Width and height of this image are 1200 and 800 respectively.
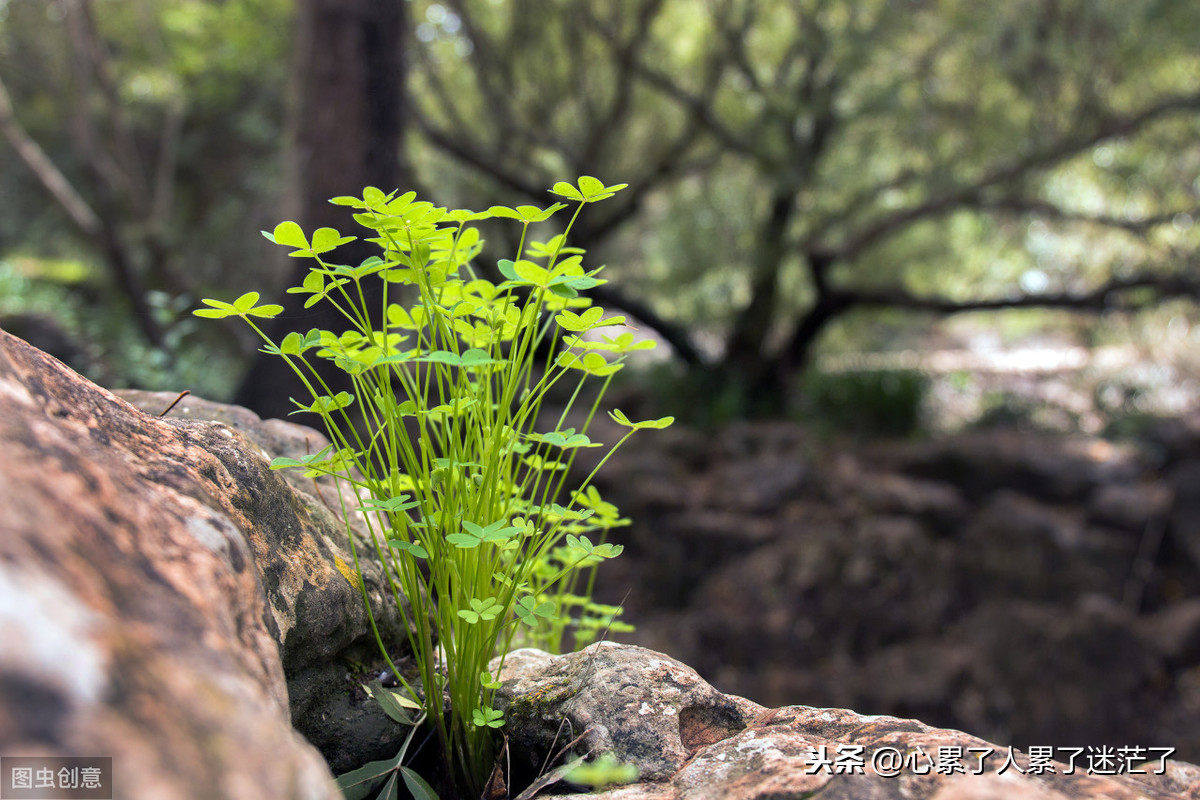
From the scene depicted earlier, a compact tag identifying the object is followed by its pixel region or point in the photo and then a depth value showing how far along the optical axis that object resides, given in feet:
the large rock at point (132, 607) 1.58
